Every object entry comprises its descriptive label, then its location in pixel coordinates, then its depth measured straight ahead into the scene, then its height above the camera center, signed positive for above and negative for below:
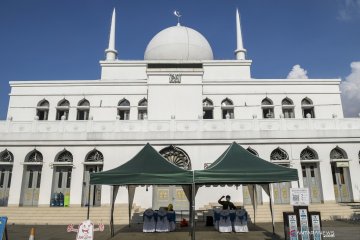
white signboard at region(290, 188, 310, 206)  9.64 -0.30
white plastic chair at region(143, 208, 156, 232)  12.77 -1.45
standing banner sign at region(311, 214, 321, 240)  8.99 -1.17
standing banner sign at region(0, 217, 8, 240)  8.46 -1.01
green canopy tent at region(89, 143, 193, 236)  10.48 +0.48
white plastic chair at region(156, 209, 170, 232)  12.84 -1.50
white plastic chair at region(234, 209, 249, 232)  12.50 -1.44
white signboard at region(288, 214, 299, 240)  9.12 -1.26
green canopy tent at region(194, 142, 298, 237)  10.45 +0.54
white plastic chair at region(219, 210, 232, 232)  12.46 -1.44
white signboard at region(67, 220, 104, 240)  8.35 -1.18
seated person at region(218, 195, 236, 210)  13.48 -0.73
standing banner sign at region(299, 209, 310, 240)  9.05 -1.17
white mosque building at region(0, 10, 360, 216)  18.73 +2.69
